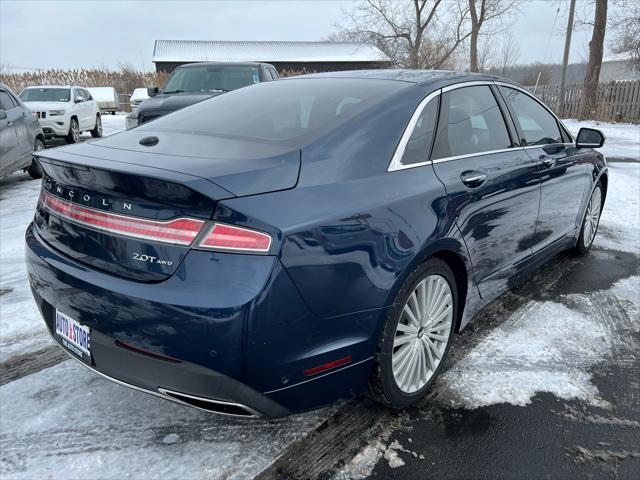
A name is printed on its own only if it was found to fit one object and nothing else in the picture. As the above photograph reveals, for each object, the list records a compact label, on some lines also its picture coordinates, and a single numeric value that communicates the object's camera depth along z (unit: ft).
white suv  41.98
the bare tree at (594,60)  67.67
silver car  24.94
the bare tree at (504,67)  120.57
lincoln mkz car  5.95
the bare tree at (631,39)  64.69
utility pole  73.36
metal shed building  140.97
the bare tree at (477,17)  87.56
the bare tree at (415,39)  91.76
